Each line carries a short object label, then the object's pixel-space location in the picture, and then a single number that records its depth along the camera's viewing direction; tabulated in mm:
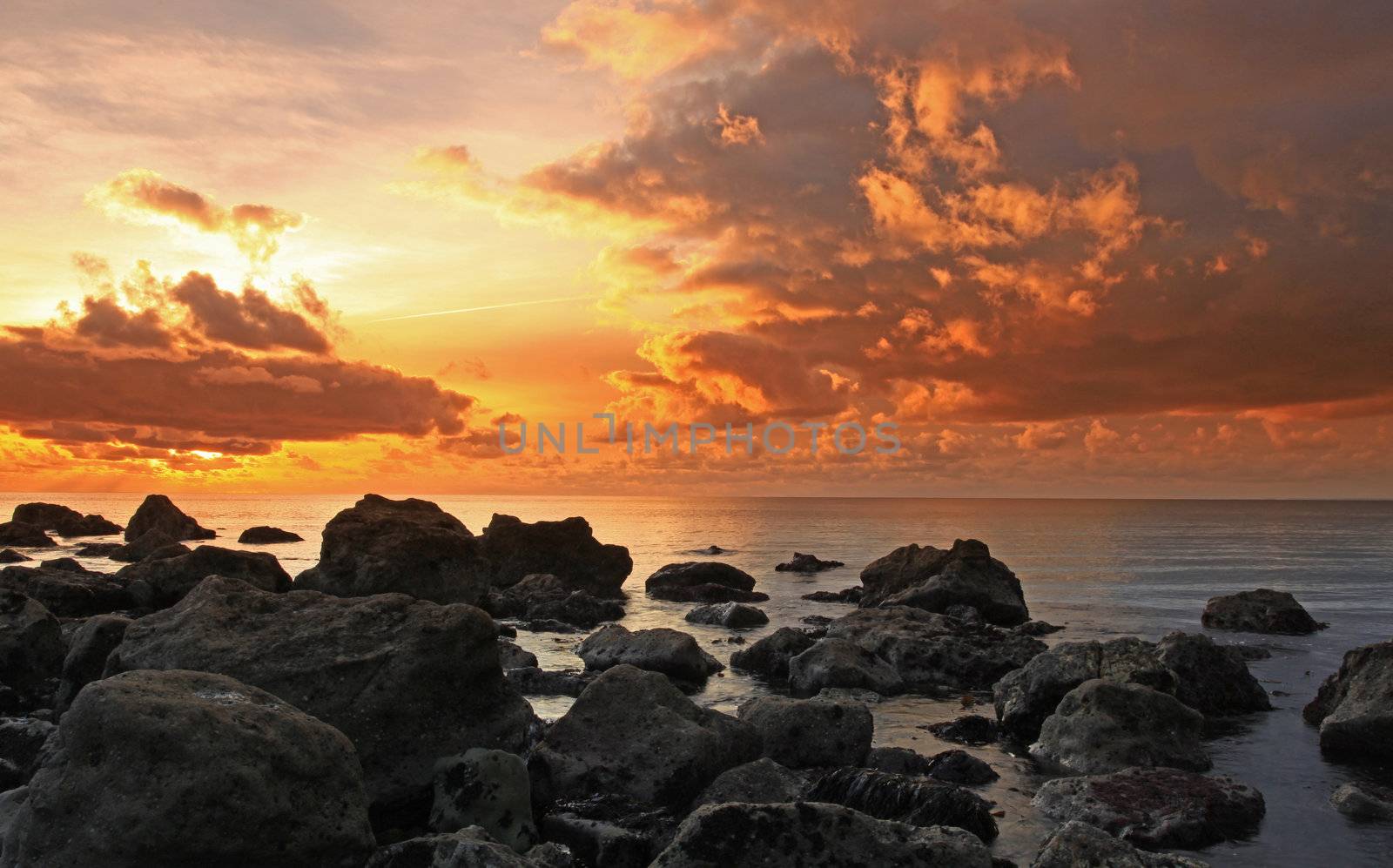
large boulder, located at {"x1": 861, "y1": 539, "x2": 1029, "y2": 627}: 37844
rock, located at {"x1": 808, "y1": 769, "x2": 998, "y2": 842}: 12836
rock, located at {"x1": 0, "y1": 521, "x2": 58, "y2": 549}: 84000
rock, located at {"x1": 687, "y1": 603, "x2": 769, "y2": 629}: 36406
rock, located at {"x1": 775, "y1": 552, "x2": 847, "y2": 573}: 67500
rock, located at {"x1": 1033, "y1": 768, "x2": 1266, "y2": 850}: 13000
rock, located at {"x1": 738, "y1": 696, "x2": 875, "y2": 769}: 15930
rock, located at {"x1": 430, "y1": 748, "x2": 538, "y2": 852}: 12289
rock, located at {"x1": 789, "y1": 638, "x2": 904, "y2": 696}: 23562
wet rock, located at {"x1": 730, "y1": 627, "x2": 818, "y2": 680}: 26016
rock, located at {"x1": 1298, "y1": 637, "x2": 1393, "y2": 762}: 17375
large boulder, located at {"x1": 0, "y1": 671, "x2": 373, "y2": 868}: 9180
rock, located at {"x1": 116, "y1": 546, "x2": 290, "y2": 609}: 35016
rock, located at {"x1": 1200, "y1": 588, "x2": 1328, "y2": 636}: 35656
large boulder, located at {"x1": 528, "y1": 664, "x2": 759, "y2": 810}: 14047
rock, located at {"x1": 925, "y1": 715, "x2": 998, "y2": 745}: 18844
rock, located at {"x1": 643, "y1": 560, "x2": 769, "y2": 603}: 47188
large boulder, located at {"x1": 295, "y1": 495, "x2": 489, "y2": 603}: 32062
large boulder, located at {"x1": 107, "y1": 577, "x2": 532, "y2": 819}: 13273
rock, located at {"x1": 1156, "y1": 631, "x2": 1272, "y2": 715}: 21406
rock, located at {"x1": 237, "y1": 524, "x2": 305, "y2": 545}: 98688
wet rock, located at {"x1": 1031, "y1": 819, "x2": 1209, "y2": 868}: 10352
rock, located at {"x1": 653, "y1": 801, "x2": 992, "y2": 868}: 9594
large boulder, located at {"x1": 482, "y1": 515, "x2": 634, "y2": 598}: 49688
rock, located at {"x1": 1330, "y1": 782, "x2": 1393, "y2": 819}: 14188
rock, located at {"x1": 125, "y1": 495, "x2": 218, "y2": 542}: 84562
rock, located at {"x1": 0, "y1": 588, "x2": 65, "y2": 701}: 20750
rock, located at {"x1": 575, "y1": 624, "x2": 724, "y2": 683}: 24703
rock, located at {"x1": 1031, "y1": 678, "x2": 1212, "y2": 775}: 16500
